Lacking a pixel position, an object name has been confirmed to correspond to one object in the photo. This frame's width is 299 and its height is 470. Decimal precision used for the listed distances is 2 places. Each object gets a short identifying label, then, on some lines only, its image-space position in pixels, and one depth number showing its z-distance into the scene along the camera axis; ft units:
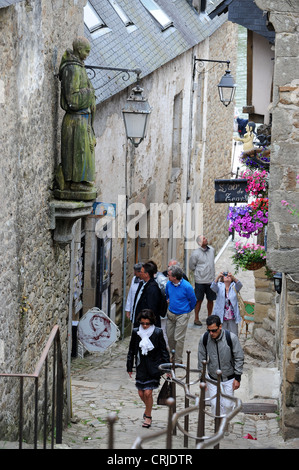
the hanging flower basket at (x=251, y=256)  67.77
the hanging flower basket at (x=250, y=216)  62.90
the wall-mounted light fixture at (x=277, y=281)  62.96
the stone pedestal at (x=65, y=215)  52.21
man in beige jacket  88.12
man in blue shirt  69.72
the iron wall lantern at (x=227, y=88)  99.50
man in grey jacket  51.67
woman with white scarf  52.85
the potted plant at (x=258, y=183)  63.31
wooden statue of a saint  51.47
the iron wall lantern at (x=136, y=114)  70.64
